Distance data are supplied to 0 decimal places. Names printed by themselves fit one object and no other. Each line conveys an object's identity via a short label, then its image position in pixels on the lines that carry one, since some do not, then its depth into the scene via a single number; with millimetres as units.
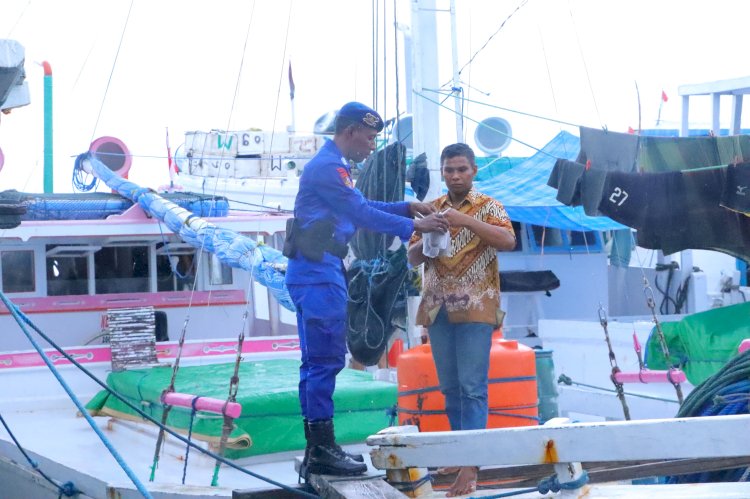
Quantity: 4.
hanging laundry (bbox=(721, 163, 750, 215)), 8469
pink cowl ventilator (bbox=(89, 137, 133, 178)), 16734
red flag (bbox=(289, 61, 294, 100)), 29473
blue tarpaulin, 16344
